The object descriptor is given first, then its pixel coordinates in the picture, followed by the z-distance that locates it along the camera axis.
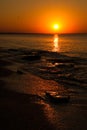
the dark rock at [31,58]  34.43
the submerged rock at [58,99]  11.84
